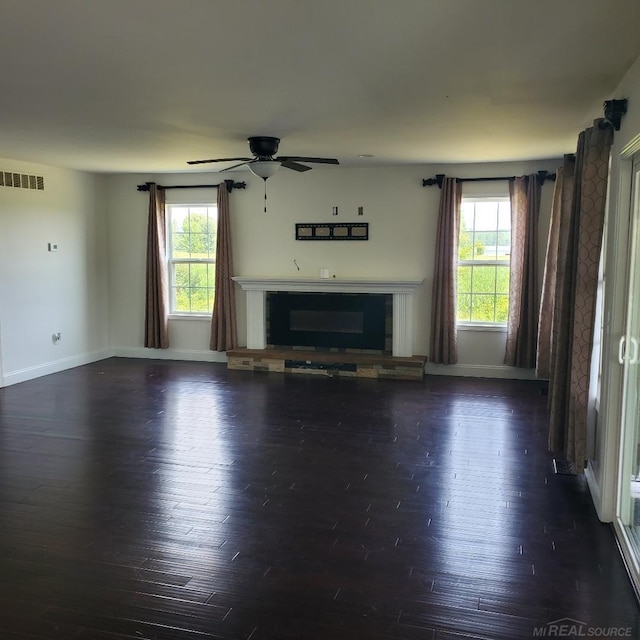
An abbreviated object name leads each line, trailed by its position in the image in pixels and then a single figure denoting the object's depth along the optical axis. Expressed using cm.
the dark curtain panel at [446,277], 708
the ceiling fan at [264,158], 509
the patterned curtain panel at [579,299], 348
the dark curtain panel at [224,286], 785
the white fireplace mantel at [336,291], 729
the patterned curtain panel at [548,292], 590
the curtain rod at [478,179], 676
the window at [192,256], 818
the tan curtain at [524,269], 680
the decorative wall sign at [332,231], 755
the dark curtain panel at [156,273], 803
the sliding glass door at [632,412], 304
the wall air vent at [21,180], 656
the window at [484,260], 717
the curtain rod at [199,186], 786
